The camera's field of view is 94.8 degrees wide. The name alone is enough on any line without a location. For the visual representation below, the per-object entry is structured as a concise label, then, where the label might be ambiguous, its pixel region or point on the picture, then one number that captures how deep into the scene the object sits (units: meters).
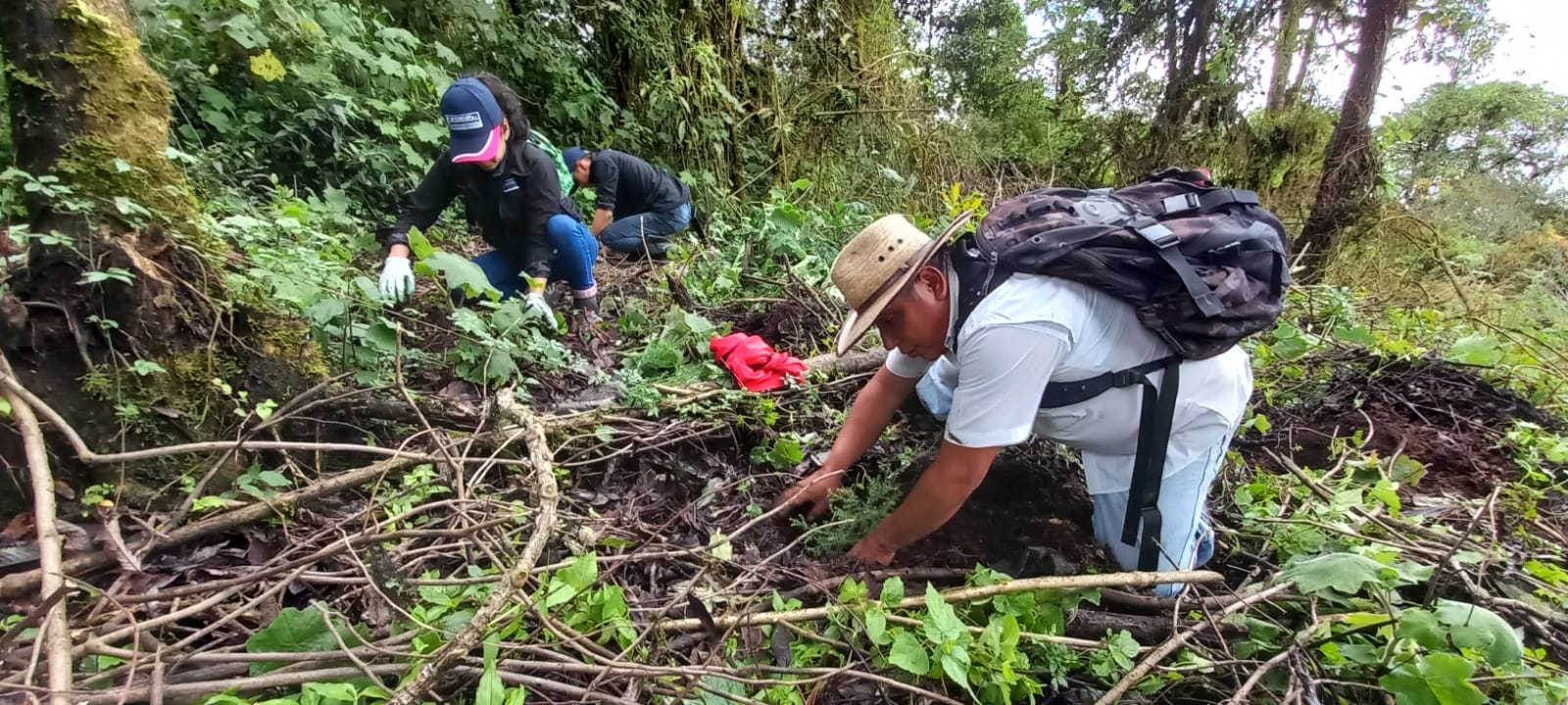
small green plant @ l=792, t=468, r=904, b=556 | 2.15
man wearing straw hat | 1.67
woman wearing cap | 3.15
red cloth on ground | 2.84
